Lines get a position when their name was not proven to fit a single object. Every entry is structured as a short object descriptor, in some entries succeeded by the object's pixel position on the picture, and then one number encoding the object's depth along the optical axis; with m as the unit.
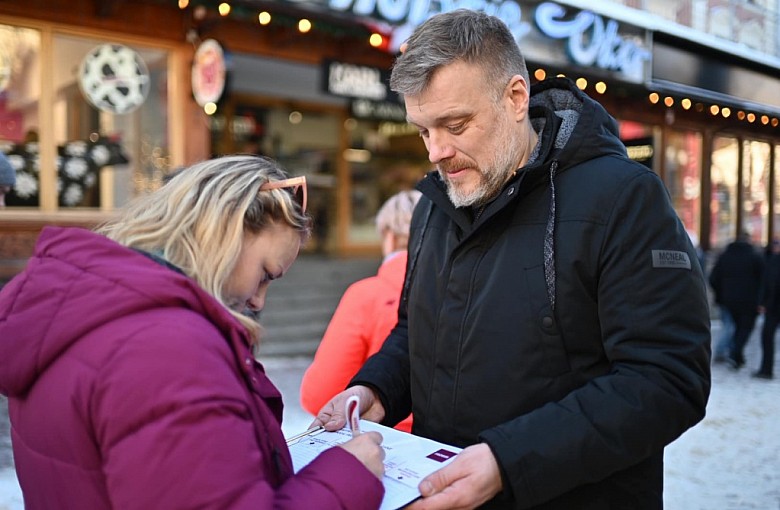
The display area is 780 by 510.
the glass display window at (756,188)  15.42
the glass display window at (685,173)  13.49
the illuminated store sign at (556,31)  7.91
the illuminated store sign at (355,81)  7.65
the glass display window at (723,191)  14.48
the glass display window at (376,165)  12.59
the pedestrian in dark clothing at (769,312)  7.90
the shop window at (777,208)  16.61
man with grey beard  1.46
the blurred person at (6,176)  3.58
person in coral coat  2.87
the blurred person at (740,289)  8.38
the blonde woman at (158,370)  1.04
